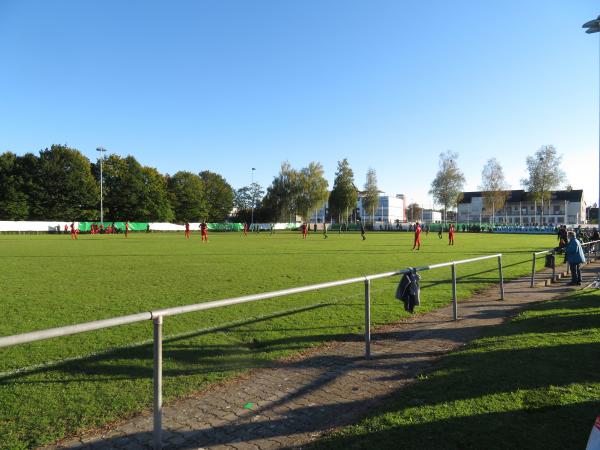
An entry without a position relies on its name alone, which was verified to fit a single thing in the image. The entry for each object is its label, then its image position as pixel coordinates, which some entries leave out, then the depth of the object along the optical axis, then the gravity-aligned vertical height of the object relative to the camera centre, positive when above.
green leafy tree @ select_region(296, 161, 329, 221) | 90.81 +7.15
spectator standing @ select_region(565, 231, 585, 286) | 12.07 -1.08
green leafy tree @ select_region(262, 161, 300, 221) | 91.75 +6.18
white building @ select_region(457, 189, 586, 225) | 104.94 +2.32
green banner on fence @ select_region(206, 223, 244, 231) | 85.92 -0.58
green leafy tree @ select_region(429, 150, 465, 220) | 79.75 +6.90
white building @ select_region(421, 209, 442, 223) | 139.49 +2.03
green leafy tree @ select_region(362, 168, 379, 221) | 91.94 +6.05
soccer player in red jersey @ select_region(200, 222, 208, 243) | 38.19 -0.61
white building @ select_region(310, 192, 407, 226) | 116.75 +3.38
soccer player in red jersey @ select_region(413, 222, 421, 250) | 26.76 -0.83
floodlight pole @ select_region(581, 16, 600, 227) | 11.62 +5.27
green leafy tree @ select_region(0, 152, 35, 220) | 63.62 +5.58
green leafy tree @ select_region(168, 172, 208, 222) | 89.25 +5.69
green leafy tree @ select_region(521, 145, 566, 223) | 70.19 +7.15
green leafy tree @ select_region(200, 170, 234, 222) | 100.25 +6.83
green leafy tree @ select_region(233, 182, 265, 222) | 116.69 +7.32
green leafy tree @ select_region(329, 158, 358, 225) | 89.50 +6.46
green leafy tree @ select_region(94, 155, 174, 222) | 77.12 +5.82
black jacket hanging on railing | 6.77 -1.07
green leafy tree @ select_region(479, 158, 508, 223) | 77.44 +5.86
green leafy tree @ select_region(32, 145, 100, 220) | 68.06 +6.27
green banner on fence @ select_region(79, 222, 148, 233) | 63.47 -0.05
